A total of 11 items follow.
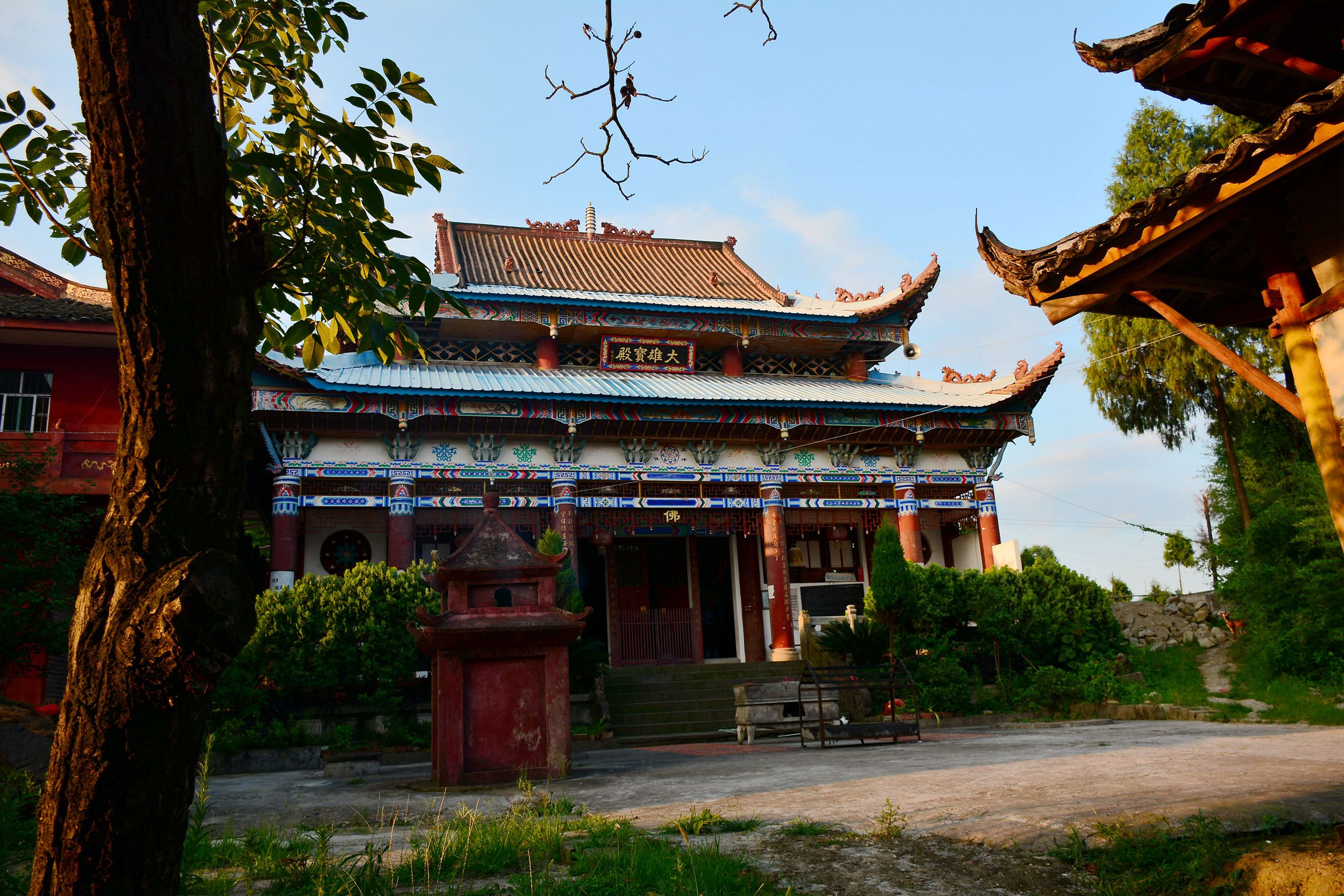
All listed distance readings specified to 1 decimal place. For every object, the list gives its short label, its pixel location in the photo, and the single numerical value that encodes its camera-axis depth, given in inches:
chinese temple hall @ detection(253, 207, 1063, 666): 627.8
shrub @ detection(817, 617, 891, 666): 538.0
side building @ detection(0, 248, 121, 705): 573.0
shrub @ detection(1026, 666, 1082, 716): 536.7
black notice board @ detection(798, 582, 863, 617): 733.9
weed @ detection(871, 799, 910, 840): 168.6
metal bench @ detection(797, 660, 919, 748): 409.7
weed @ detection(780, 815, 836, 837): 176.2
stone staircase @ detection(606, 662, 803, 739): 546.2
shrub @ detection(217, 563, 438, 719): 479.8
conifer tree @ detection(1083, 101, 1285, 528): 724.0
